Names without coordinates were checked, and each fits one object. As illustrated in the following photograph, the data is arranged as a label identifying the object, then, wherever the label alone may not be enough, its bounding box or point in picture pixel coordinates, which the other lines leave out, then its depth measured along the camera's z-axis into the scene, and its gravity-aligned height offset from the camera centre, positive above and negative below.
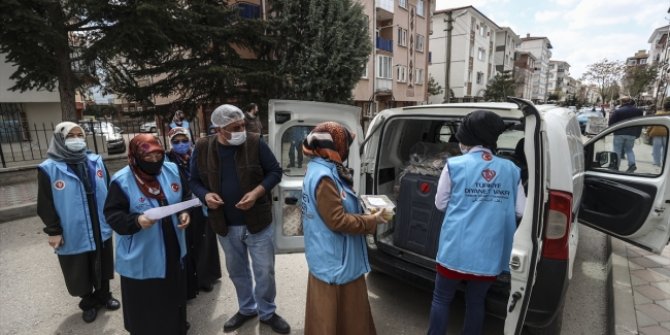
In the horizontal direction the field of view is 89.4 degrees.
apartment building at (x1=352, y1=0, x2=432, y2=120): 23.22 +3.62
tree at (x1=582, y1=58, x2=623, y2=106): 40.25 +3.04
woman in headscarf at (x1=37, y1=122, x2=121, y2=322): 2.74 -0.84
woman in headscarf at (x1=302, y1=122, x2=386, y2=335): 1.88 -0.77
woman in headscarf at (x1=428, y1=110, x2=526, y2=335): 2.03 -0.62
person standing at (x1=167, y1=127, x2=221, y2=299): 3.13 -1.30
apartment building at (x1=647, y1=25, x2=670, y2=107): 26.26 +2.73
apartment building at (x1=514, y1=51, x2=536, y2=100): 55.14 +5.15
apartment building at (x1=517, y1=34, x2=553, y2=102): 73.25 +10.51
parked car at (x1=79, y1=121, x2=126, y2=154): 12.98 -1.12
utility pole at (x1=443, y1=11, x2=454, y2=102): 21.31 +2.84
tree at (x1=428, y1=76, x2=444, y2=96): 35.09 +1.52
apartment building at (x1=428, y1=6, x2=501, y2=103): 36.50 +5.75
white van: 2.03 -0.78
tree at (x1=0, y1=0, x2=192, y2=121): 6.64 +1.62
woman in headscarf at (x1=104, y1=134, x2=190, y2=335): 2.16 -0.87
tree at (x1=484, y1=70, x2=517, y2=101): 37.25 +1.45
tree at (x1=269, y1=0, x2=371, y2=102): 12.34 +2.24
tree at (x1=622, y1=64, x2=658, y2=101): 32.00 +1.91
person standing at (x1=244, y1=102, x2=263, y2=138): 6.11 -0.21
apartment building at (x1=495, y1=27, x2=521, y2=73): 48.03 +7.66
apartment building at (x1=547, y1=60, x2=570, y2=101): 93.12 +7.21
